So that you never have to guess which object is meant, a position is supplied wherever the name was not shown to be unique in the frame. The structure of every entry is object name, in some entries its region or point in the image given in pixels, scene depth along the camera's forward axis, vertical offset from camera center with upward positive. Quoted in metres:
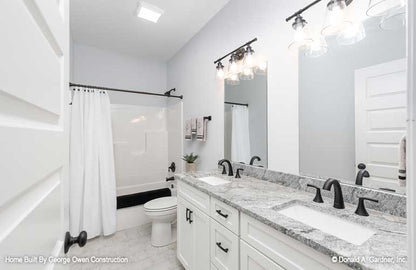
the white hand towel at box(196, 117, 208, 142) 2.18 +0.08
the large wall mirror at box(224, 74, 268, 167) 1.58 +0.14
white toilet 2.03 -0.96
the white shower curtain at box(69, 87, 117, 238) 2.12 -0.37
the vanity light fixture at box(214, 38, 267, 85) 1.60 +0.65
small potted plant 2.28 -0.34
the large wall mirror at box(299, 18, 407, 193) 0.92 +0.16
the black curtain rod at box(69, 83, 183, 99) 2.10 +0.62
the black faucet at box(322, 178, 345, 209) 0.95 -0.30
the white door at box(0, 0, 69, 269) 0.28 +0.02
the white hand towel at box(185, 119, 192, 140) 2.45 +0.09
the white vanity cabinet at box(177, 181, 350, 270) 0.72 -0.55
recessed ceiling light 1.86 +1.33
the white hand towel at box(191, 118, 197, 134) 2.32 +0.14
